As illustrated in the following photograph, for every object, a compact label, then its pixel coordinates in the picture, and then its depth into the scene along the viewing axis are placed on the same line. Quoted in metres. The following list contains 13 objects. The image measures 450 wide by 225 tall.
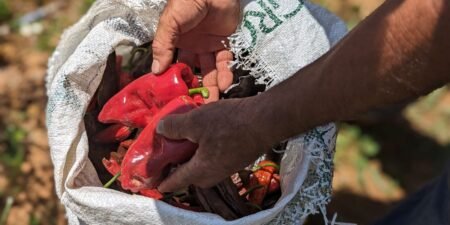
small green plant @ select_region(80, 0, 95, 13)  2.00
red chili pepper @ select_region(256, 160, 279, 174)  1.29
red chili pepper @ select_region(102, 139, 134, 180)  1.28
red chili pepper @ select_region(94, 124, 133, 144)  1.32
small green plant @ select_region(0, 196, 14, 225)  1.54
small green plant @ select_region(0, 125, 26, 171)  1.74
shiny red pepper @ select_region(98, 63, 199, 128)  1.25
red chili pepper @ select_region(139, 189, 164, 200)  1.22
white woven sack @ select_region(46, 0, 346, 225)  1.15
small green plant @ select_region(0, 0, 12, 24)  2.02
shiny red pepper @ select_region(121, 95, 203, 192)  1.17
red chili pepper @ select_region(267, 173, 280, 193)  1.28
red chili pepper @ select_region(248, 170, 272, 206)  1.27
